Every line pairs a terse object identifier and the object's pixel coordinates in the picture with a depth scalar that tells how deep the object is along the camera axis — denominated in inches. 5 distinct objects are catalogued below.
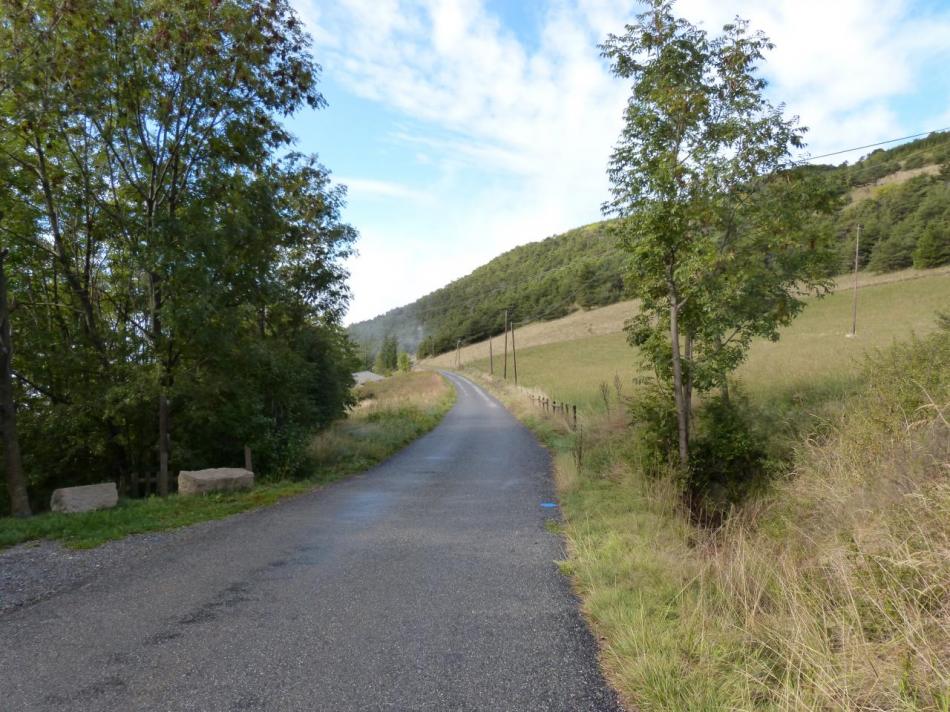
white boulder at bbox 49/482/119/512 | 348.5
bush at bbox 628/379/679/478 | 373.4
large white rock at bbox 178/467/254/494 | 396.8
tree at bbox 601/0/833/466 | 330.0
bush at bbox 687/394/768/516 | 350.3
